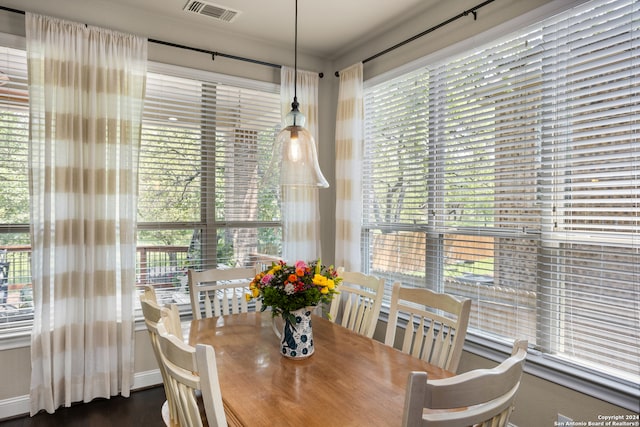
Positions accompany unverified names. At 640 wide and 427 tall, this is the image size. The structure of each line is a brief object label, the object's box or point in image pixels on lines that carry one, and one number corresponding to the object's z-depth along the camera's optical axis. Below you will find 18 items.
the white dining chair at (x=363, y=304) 2.20
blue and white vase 1.71
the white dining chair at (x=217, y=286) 2.53
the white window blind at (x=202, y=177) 3.07
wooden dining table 1.24
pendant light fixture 1.91
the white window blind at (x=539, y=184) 1.88
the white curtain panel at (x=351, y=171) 3.40
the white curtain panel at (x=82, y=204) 2.56
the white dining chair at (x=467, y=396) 0.85
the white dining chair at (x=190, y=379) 1.01
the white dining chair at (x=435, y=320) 1.74
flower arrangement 1.67
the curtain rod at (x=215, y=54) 3.03
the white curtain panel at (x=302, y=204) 3.52
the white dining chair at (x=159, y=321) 1.40
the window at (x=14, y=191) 2.59
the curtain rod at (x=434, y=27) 2.49
